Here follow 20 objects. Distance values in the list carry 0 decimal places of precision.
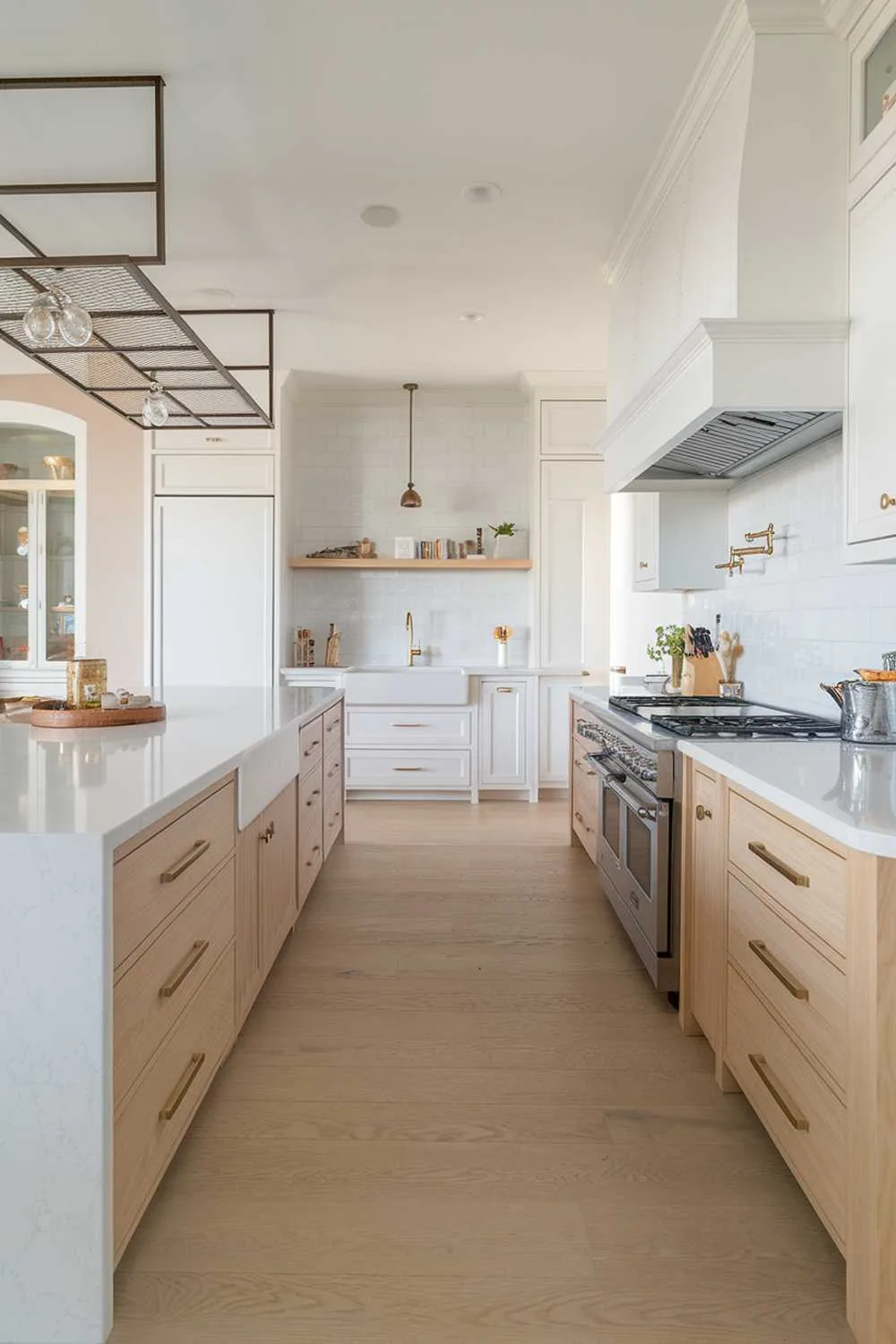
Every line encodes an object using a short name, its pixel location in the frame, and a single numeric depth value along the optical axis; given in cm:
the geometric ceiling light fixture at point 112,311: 238
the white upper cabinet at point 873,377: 196
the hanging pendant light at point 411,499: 557
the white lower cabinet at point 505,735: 541
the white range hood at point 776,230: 221
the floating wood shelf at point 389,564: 561
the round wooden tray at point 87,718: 234
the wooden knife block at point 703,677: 346
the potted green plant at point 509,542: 568
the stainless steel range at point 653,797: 235
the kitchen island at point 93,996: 120
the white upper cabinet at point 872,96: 197
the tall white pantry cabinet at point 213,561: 541
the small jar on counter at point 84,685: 248
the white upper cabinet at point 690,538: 356
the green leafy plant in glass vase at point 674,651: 378
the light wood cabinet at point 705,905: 197
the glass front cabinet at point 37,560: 590
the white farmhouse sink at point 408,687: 530
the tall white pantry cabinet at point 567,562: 539
